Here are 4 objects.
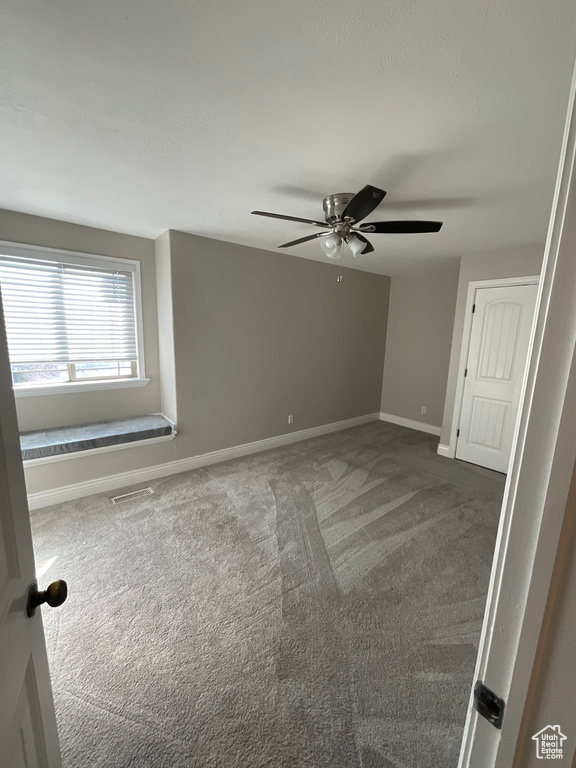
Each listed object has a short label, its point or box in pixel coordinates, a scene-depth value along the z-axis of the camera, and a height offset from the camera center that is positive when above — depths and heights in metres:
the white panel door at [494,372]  3.17 -0.32
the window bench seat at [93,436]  2.57 -0.96
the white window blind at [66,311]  2.64 +0.16
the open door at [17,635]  0.58 -0.64
